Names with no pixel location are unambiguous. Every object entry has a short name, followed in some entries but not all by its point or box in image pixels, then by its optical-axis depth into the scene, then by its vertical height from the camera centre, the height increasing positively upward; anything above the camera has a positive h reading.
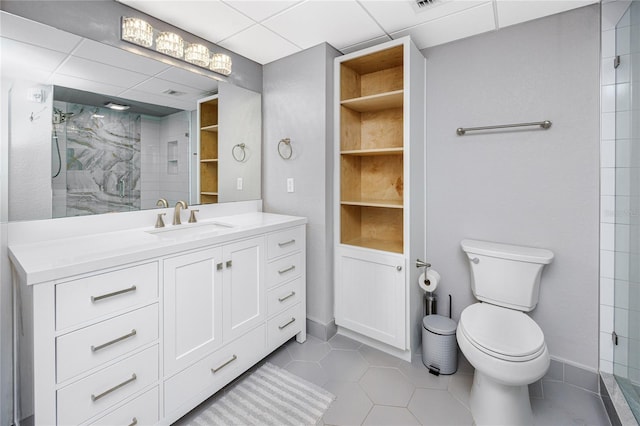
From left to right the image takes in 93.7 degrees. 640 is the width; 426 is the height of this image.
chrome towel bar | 1.81 +0.53
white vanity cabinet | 1.08 -0.52
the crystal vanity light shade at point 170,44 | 1.85 +1.03
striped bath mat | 1.54 -1.07
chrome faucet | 1.93 -0.03
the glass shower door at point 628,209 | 1.46 +0.00
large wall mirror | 1.39 +0.46
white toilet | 1.38 -0.64
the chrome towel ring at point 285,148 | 2.39 +0.50
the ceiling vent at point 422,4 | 1.69 +1.17
